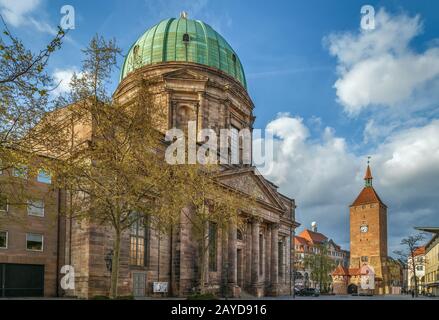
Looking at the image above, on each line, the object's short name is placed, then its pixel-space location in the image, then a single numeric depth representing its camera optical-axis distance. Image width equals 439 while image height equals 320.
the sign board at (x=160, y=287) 39.48
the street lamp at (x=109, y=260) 34.69
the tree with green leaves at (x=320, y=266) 101.62
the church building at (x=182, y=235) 34.09
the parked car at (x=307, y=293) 80.62
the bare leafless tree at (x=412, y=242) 82.88
